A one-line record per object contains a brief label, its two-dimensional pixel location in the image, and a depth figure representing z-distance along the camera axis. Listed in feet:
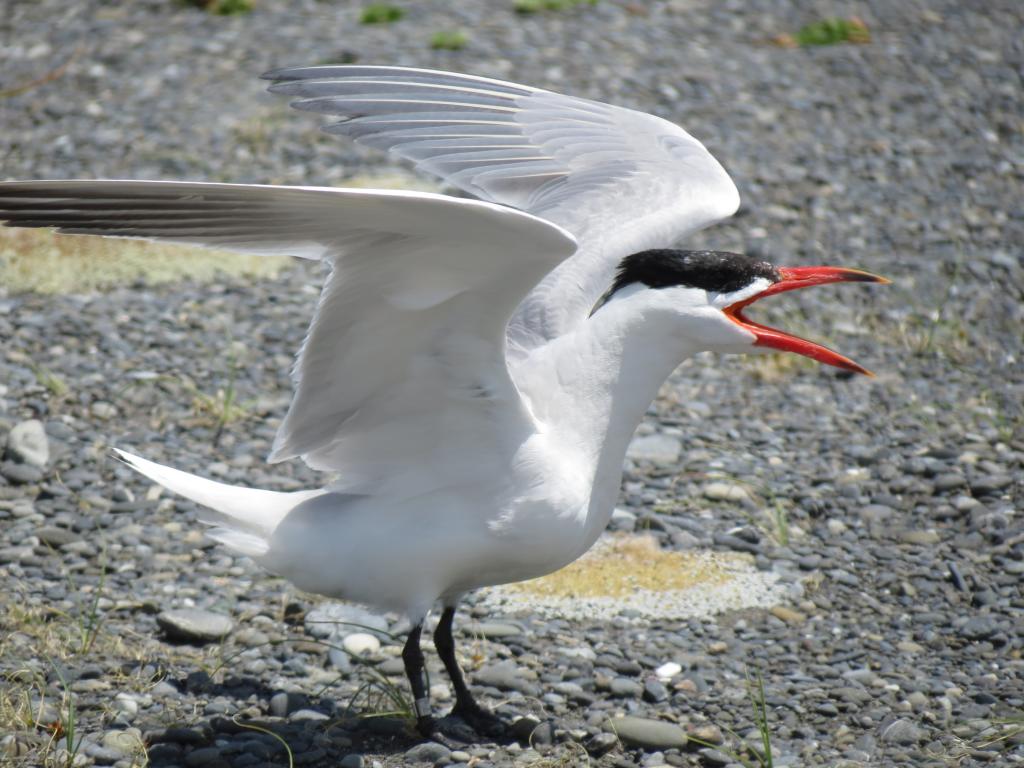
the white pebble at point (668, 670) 25.49
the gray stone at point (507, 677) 24.98
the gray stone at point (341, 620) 26.66
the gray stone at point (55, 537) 27.86
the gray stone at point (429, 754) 22.15
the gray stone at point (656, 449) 34.09
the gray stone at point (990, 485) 32.58
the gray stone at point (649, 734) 22.89
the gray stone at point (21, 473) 29.71
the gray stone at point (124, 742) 21.22
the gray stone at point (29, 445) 30.22
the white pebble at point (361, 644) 26.25
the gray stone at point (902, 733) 23.17
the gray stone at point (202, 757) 21.31
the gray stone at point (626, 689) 24.77
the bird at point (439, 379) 19.70
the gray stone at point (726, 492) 32.35
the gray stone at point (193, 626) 25.34
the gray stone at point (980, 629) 27.12
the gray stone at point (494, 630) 26.81
